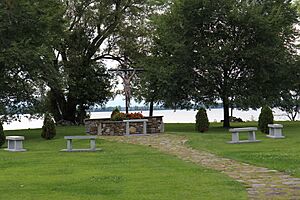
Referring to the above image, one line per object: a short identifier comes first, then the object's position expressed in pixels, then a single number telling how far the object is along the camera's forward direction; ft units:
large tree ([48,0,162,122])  106.32
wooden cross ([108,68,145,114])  83.51
